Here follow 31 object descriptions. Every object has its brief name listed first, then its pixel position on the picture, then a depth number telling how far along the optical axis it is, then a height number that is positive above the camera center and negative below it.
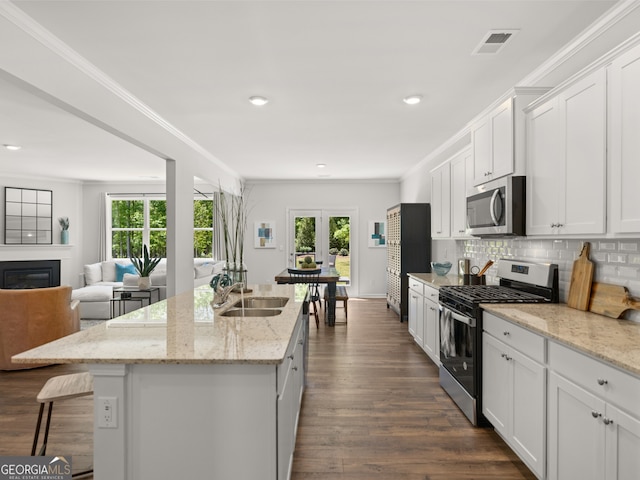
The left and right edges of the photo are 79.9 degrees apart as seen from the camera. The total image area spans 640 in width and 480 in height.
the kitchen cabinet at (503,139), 2.71 +0.78
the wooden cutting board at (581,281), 2.35 -0.26
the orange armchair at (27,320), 3.82 -0.83
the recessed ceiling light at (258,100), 3.56 +1.32
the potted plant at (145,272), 5.84 -0.51
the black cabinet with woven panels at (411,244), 6.05 -0.07
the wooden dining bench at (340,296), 5.91 -0.89
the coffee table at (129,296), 5.78 -0.89
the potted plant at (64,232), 8.12 +0.15
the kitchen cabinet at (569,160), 1.99 +0.47
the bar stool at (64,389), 1.90 -0.77
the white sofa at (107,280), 6.23 -0.77
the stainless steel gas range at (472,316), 2.65 -0.57
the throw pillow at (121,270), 8.01 -0.65
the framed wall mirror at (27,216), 7.45 +0.47
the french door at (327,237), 8.52 +0.05
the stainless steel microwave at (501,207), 2.71 +0.24
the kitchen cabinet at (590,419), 1.39 -0.73
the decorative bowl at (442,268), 4.56 -0.34
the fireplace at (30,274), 7.39 -0.69
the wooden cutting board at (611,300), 2.05 -0.34
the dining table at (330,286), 5.55 -0.72
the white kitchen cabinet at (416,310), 4.36 -0.85
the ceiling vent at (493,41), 2.44 +1.32
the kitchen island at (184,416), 1.53 -0.71
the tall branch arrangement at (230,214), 7.88 +0.55
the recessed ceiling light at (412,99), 3.54 +1.32
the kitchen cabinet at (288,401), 1.62 -0.83
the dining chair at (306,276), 5.51 -0.53
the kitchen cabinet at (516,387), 1.93 -0.84
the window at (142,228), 8.74 +0.26
